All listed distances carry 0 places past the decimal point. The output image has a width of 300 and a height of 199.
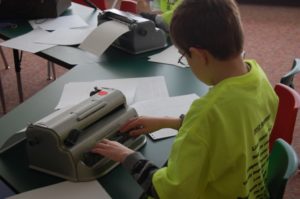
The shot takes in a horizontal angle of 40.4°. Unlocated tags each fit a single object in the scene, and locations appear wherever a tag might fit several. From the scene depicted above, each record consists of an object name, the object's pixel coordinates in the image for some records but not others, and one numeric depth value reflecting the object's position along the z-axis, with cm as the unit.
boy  96
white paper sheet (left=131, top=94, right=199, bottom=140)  153
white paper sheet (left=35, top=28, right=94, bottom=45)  217
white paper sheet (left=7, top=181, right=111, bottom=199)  114
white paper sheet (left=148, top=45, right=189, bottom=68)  197
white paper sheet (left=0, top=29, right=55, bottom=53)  208
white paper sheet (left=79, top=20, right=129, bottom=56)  195
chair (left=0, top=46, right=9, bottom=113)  285
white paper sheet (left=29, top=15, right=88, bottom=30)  239
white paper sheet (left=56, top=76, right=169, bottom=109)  163
